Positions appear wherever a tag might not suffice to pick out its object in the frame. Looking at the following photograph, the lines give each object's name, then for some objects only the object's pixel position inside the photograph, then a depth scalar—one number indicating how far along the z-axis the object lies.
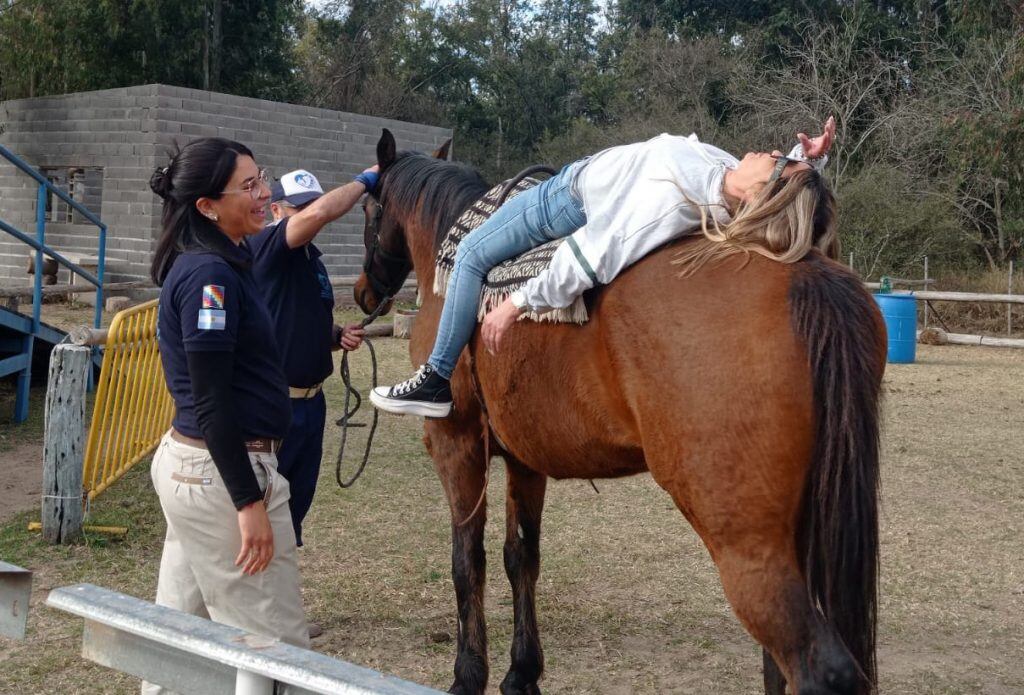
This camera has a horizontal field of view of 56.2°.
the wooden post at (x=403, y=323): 14.91
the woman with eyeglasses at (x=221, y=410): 2.31
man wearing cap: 3.65
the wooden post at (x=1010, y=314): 17.45
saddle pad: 2.80
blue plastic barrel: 13.73
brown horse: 2.25
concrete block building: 17.47
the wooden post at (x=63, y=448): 5.18
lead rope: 4.25
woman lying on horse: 2.49
